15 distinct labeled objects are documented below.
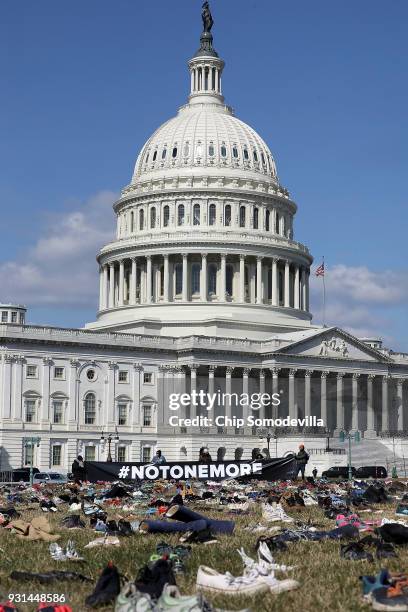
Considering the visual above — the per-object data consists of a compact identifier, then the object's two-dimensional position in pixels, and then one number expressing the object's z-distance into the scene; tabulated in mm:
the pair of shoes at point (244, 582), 18719
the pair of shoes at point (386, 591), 16641
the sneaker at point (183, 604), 16092
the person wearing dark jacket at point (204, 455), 63062
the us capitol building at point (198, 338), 104125
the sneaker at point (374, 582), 17672
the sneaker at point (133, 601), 16453
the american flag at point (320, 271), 120062
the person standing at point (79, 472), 58012
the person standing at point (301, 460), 57784
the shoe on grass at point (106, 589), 17984
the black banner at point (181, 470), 55094
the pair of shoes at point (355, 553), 22797
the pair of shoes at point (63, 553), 22891
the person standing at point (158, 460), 56219
